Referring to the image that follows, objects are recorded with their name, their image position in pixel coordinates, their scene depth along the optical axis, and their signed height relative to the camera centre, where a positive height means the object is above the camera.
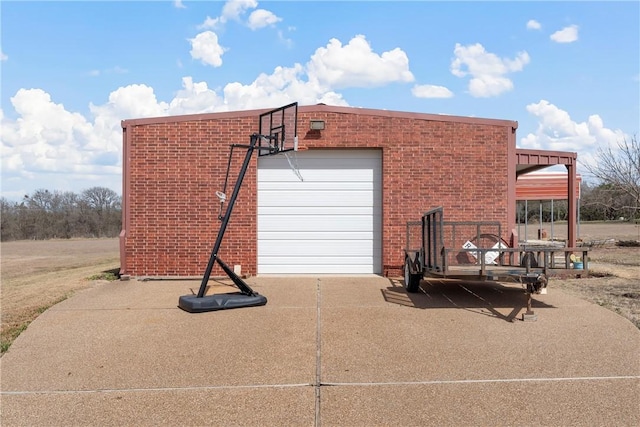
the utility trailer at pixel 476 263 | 8.52 -0.72
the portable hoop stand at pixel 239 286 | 8.78 -1.08
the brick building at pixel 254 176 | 12.45 +0.94
